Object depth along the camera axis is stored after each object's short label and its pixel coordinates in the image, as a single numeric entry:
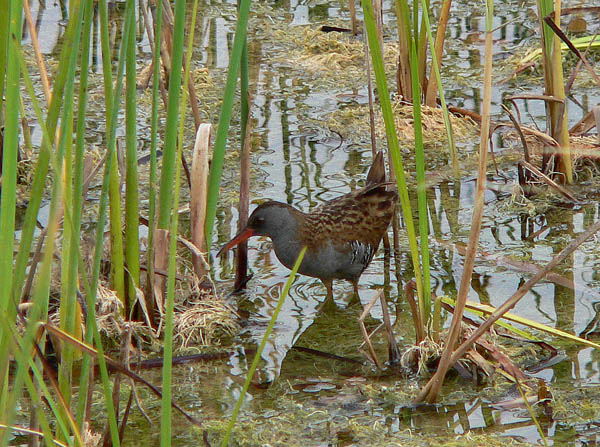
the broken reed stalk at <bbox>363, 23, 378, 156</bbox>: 7.98
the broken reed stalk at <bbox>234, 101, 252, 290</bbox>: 7.77
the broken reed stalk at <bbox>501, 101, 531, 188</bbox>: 9.09
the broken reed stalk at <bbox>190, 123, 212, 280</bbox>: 7.32
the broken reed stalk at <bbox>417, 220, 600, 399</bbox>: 5.07
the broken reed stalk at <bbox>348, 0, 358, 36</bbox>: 13.00
